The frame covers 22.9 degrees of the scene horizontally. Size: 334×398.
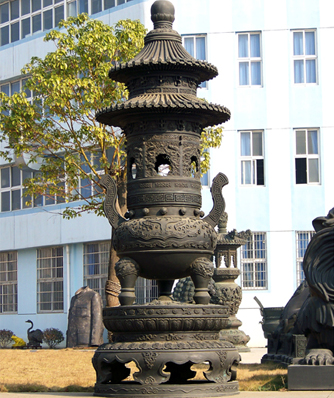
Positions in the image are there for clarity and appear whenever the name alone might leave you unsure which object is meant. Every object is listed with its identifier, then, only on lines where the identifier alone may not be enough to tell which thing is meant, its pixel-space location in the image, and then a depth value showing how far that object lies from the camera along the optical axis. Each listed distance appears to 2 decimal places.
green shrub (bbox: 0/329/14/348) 28.50
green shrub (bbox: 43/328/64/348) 26.69
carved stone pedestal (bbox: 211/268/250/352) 16.95
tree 19.42
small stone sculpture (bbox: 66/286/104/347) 22.11
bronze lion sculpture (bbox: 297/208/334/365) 9.18
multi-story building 24.44
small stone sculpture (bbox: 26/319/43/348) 26.06
